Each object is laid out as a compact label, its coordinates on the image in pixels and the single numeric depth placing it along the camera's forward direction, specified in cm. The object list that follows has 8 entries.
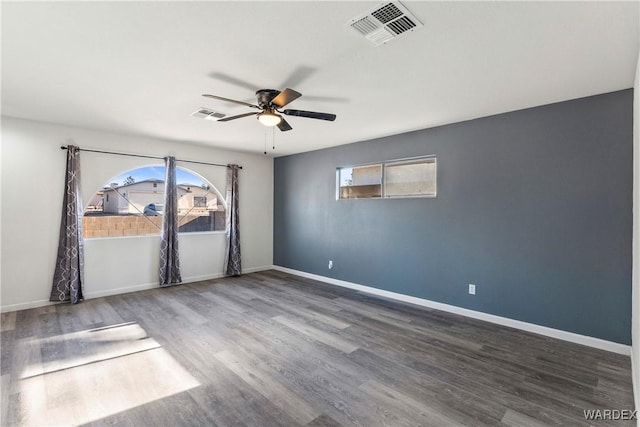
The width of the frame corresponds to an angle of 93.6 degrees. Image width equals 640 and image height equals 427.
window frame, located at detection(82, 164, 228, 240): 467
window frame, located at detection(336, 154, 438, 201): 428
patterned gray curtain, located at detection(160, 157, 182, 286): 521
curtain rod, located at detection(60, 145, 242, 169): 435
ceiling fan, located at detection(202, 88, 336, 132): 288
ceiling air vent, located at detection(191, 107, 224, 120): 358
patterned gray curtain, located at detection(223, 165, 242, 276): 602
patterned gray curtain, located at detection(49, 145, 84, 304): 425
